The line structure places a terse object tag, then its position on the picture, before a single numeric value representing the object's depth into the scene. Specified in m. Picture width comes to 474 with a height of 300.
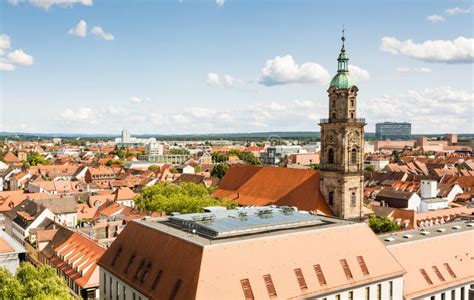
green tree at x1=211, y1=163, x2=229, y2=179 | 165.50
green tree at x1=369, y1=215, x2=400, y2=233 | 76.31
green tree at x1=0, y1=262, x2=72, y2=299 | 39.41
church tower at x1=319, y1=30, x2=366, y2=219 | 71.06
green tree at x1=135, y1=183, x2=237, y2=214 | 79.38
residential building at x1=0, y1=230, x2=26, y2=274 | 58.66
